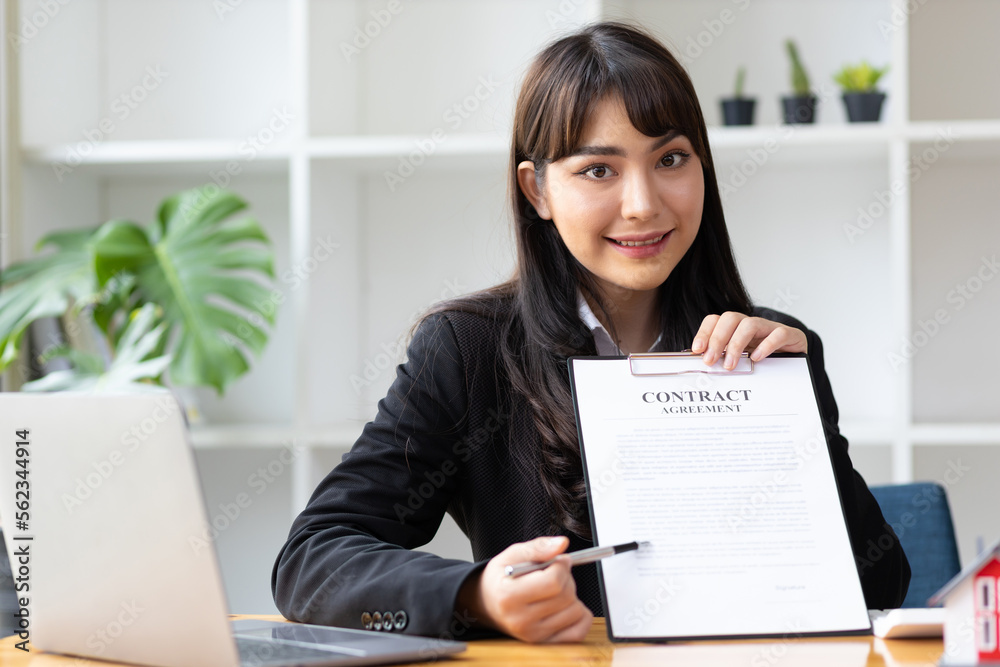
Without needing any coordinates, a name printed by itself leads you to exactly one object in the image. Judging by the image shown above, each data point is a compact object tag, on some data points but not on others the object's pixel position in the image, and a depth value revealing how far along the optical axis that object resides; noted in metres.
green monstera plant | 2.16
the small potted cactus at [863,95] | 2.23
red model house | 0.74
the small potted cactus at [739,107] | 2.28
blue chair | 1.61
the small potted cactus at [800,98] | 2.28
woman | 1.26
